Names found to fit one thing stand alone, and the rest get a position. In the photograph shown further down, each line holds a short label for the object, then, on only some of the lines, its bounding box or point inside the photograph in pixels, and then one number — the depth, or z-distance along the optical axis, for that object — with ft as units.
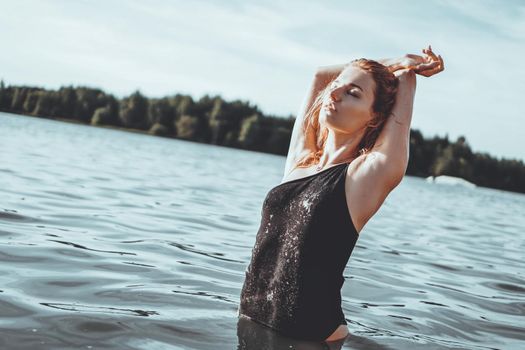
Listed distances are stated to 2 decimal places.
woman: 10.34
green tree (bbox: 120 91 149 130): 386.32
